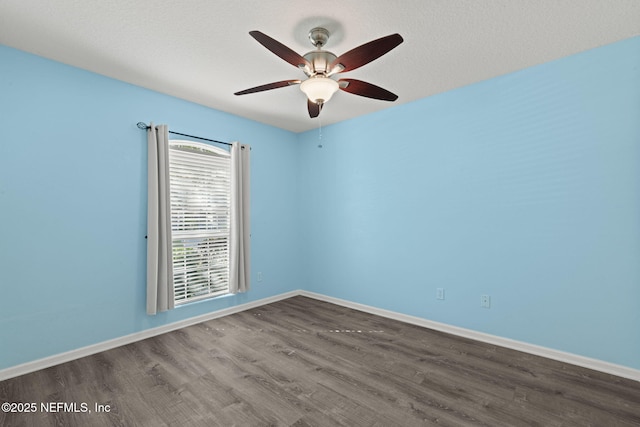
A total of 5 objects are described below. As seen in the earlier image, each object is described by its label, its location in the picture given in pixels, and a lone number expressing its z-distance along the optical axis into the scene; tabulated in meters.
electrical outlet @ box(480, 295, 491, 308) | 2.99
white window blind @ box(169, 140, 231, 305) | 3.45
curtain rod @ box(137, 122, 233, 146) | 3.13
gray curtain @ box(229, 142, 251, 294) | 3.90
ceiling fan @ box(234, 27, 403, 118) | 1.86
